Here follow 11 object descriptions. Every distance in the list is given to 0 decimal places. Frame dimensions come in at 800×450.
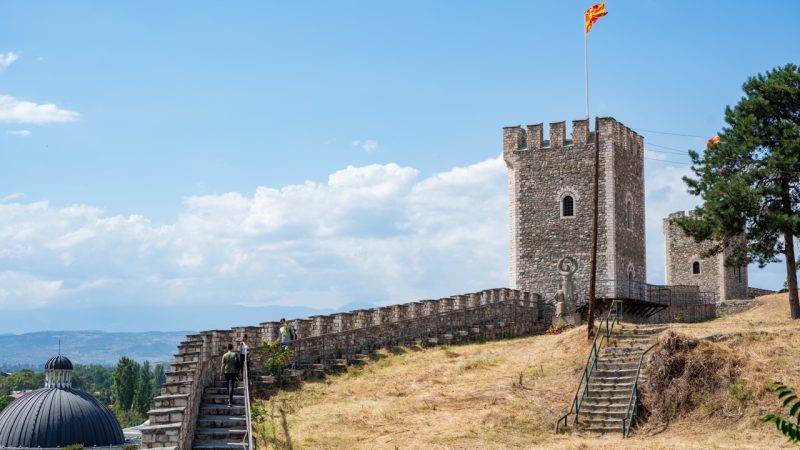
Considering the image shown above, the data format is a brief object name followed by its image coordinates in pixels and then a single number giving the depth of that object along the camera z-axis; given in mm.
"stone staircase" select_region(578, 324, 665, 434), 22562
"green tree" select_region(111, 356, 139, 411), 150375
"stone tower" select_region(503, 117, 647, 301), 42188
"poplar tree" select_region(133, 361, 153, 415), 146500
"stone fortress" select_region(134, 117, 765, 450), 35094
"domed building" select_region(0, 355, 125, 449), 53062
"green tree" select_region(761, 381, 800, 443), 9795
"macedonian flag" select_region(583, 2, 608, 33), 35406
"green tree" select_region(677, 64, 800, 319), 33656
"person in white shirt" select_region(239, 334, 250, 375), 24469
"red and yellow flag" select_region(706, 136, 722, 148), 37169
